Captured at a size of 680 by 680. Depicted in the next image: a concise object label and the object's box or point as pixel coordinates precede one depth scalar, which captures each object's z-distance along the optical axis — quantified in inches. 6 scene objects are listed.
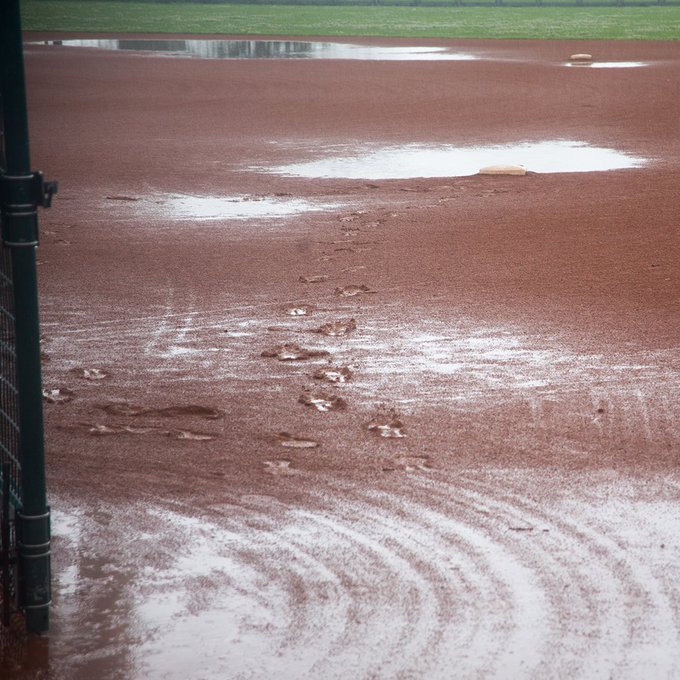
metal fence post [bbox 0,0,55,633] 273.0
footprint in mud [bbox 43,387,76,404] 489.1
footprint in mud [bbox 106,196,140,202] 977.5
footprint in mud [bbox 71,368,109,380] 519.5
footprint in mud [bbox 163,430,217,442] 445.1
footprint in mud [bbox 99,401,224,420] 470.6
